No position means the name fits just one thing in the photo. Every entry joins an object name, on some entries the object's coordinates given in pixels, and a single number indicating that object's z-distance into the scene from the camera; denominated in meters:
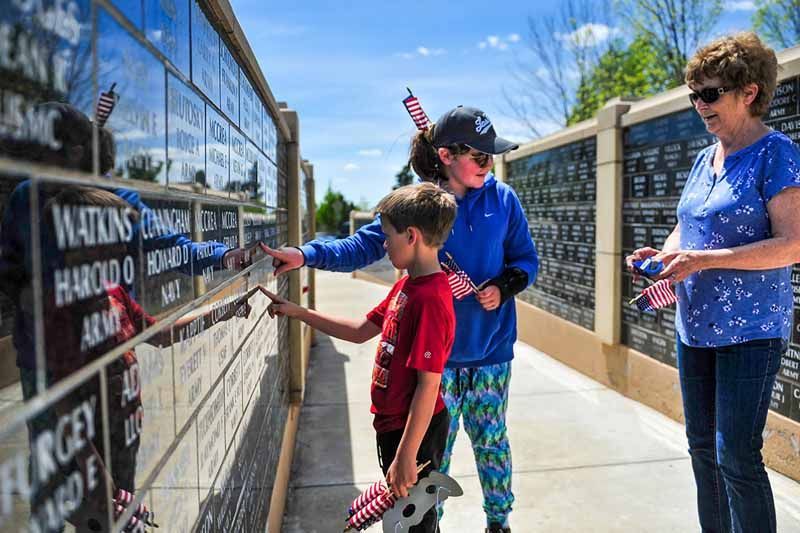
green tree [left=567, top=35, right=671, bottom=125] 18.19
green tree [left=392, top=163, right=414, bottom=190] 56.89
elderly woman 2.17
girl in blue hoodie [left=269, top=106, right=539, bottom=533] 2.44
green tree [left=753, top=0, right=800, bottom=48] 15.93
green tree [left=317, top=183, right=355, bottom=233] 63.53
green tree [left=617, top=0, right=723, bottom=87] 16.55
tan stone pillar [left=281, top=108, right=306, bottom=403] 4.45
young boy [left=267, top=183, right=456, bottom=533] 1.92
